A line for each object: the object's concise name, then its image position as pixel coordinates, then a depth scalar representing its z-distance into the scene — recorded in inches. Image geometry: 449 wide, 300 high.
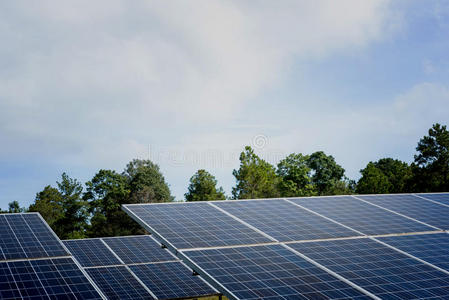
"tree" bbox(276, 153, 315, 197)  2596.0
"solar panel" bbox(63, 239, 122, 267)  965.2
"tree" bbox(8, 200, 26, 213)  2830.5
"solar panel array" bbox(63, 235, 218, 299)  847.1
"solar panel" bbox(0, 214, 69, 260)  651.5
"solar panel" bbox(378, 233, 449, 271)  616.3
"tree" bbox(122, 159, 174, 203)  2596.0
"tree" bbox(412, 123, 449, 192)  2311.8
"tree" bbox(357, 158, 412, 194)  2539.4
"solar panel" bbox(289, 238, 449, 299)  505.7
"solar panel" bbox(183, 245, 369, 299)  478.4
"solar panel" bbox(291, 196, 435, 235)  725.9
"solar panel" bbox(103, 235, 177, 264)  1007.8
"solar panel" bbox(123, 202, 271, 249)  610.5
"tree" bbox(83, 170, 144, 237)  2456.9
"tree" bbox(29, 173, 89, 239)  2467.6
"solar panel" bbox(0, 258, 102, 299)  549.3
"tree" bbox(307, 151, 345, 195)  3004.4
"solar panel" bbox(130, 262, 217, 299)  850.8
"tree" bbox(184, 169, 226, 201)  2480.3
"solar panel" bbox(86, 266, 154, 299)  826.2
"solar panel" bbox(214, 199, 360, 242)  663.1
